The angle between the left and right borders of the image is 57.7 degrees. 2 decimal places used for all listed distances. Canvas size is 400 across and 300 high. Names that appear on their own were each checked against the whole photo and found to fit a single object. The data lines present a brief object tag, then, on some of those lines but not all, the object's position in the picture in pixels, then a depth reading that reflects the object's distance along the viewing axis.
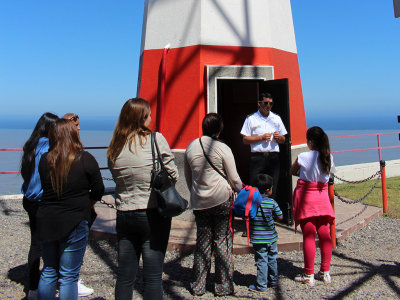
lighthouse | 5.98
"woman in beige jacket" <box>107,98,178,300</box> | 2.67
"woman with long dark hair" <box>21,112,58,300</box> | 3.34
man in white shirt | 5.21
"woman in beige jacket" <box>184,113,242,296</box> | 3.43
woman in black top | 2.66
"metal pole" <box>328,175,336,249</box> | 4.53
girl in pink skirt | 3.78
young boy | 3.60
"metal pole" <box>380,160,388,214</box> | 6.76
